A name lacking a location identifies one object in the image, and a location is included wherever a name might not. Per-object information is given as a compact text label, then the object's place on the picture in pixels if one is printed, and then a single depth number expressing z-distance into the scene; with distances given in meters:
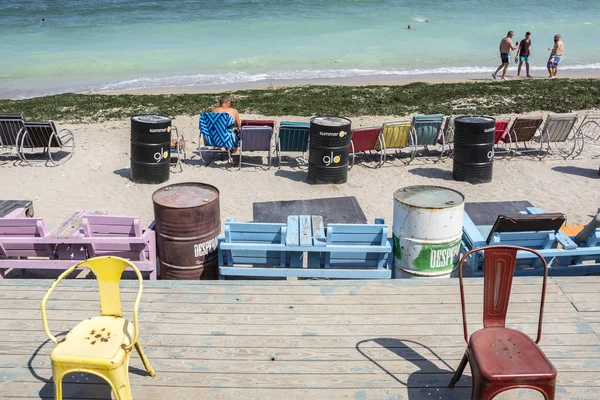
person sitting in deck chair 11.32
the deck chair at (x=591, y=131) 12.85
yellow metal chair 3.73
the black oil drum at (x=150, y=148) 9.94
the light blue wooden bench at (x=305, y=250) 5.96
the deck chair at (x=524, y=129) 11.55
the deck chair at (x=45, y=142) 11.48
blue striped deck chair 11.15
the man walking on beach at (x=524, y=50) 20.16
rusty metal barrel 5.88
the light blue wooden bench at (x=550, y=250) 5.95
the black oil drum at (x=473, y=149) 9.93
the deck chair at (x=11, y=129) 11.45
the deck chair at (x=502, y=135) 11.56
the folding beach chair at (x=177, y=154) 11.41
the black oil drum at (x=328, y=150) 9.80
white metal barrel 5.60
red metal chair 3.65
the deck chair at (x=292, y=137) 11.12
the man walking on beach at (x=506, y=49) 19.97
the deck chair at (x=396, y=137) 11.34
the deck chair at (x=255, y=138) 11.09
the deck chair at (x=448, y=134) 11.76
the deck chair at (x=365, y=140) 11.06
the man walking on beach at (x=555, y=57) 19.70
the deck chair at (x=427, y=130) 11.53
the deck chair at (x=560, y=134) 11.60
